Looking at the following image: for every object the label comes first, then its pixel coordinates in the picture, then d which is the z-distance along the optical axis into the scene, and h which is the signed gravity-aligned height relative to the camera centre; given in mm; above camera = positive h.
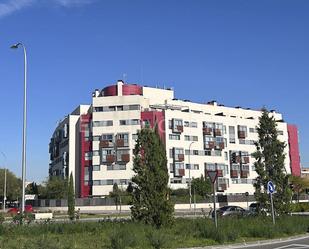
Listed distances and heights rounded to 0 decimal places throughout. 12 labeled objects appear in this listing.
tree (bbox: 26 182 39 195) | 98175 +2394
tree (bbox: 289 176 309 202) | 89294 +1477
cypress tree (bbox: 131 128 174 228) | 20609 +567
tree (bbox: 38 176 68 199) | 80375 +1811
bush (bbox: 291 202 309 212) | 53188 -1876
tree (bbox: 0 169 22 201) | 94012 +3332
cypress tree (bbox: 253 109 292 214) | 27922 +1695
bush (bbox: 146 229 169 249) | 15758 -1526
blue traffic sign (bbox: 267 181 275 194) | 24103 +235
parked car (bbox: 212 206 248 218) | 40462 -1533
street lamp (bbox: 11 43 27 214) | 23934 +2486
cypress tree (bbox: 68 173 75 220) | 48019 -126
